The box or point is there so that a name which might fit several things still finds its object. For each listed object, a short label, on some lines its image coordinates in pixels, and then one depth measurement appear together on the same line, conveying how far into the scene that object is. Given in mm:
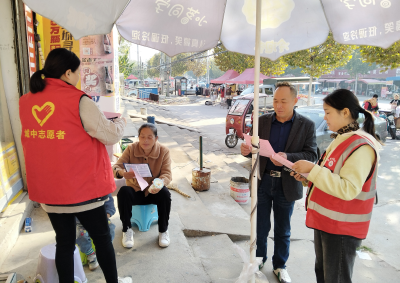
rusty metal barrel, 4977
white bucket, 4715
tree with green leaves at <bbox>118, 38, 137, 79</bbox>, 25908
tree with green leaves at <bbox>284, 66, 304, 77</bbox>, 54875
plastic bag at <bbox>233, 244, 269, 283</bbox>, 2148
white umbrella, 1923
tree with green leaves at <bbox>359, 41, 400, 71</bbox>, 7379
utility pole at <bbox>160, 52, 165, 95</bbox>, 34875
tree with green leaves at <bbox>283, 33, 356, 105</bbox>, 14719
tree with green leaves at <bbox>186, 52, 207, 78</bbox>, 47875
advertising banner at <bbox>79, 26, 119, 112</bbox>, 4523
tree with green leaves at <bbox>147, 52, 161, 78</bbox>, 66875
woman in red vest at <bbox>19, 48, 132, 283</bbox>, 1686
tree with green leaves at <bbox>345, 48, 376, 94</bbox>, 47188
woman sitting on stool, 2846
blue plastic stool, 3101
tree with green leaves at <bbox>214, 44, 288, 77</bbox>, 19823
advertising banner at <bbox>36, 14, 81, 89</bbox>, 3957
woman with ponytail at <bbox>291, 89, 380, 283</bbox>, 1645
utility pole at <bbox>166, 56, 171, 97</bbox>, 33969
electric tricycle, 9281
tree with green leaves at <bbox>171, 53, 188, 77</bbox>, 50312
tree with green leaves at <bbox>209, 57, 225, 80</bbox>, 79875
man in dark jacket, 2453
